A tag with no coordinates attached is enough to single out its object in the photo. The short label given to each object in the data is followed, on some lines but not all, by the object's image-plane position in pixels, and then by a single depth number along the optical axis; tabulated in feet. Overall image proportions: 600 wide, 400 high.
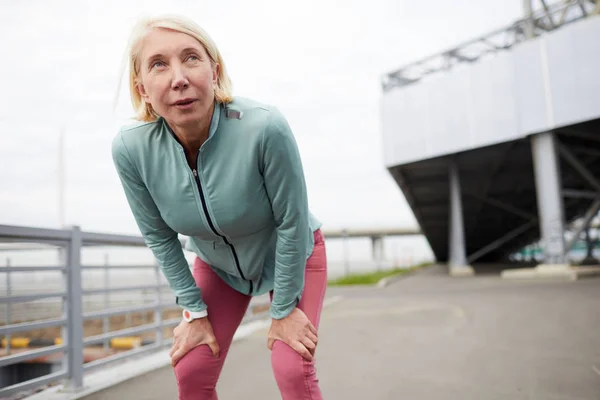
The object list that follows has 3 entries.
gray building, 44.27
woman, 4.71
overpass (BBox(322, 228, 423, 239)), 147.04
